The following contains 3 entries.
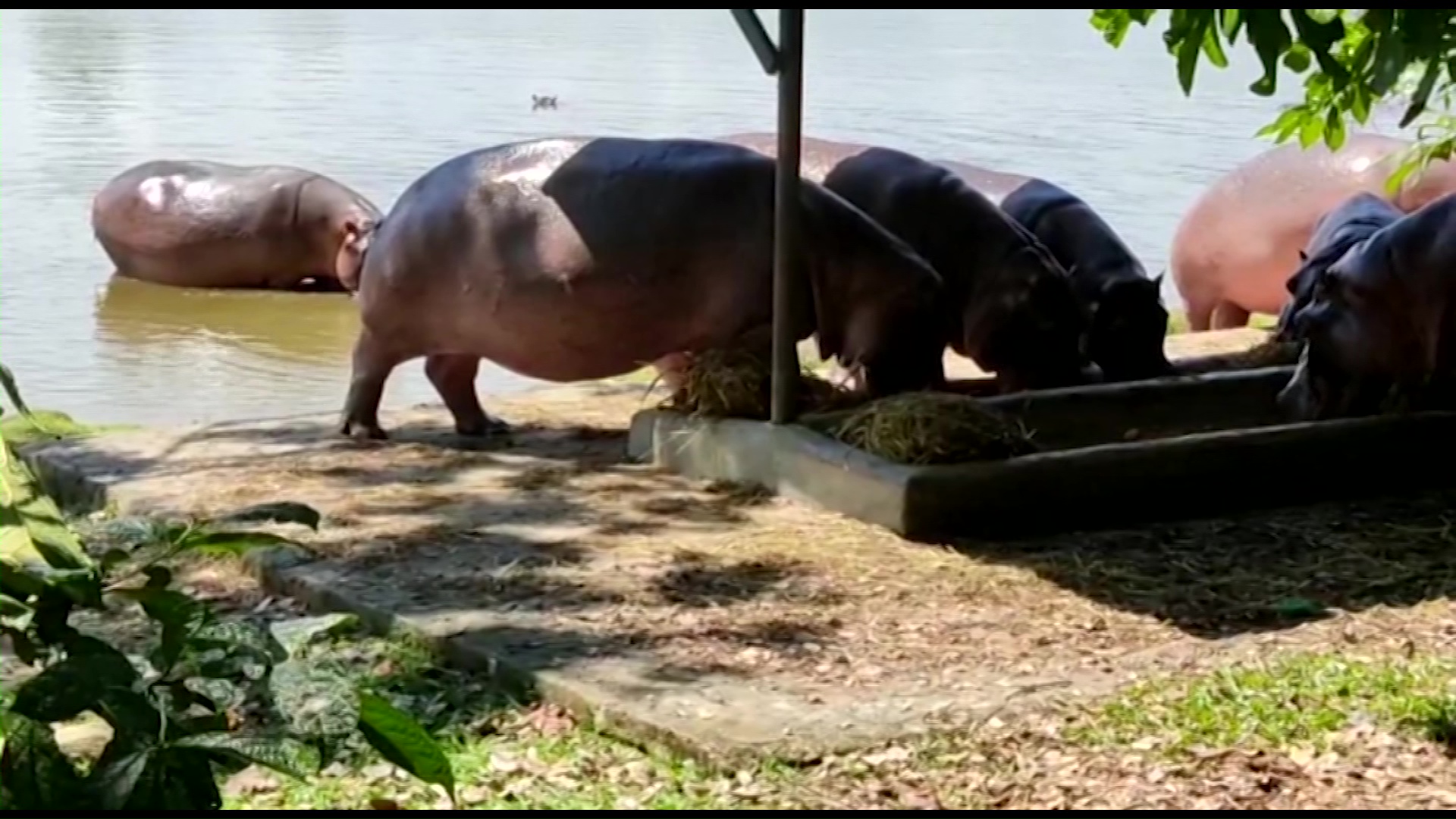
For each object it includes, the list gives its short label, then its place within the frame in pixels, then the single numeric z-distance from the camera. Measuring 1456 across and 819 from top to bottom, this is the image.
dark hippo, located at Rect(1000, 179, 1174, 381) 7.42
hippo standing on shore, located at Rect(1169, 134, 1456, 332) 10.15
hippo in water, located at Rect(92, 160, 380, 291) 13.63
